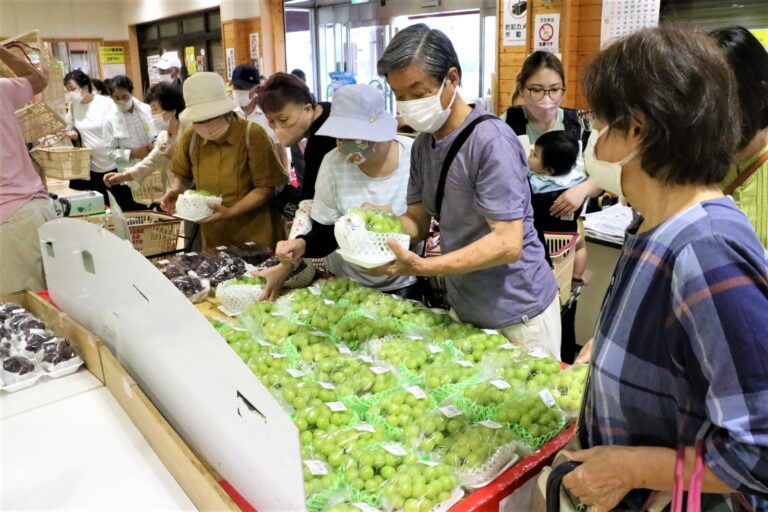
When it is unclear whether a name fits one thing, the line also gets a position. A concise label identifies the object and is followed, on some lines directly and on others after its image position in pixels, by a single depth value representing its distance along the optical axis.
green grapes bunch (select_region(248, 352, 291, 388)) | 1.54
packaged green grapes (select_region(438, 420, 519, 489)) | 1.21
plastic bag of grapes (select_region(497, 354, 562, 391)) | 1.50
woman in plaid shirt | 0.78
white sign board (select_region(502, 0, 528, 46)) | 5.42
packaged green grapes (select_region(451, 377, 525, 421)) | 1.40
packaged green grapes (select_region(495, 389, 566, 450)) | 1.34
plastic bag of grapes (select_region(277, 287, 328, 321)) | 2.02
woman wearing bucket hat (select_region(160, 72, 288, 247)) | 2.82
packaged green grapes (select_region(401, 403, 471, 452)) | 1.30
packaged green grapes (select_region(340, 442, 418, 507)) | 1.16
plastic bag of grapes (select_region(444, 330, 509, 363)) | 1.67
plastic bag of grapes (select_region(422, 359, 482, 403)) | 1.49
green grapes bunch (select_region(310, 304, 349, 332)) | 1.92
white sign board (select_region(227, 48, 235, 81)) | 9.56
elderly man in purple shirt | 1.62
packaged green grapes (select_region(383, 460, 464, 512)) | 1.13
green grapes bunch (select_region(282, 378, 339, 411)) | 1.44
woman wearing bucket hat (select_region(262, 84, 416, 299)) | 2.10
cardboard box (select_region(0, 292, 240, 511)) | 1.11
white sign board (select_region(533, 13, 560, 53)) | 5.16
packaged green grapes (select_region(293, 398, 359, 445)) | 1.35
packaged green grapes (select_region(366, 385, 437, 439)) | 1.37
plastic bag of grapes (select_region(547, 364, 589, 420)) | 1.42
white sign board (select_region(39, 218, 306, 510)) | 0.92
